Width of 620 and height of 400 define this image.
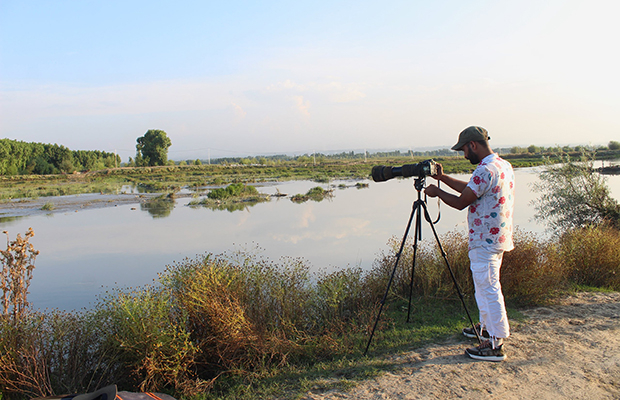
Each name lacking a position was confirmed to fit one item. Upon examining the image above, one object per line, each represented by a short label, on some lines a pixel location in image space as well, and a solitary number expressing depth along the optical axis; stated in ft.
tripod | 11.86
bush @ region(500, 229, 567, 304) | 15.93
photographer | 10.71
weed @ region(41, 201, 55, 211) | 52.75
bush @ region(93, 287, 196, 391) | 10.45
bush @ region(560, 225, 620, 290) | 18.90
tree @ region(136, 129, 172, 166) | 180.54
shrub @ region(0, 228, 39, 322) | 10.39
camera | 11.52
